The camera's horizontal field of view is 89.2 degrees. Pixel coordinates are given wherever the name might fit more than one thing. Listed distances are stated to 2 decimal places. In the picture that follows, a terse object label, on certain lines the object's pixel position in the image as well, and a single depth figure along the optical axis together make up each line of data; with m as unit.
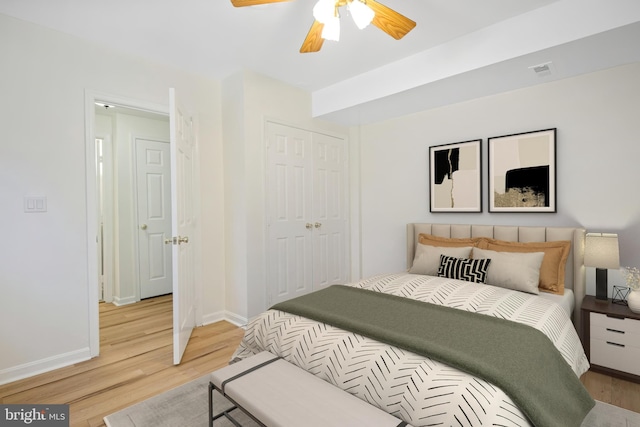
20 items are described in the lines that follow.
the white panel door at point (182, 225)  2.41
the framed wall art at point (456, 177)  3.18
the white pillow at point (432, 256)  2.83
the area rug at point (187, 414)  1.77
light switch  2.30
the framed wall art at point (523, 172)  2.77
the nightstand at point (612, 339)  2.13
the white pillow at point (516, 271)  2.40
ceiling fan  1.70
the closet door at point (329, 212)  3.85
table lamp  2.29
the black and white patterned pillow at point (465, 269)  2.55
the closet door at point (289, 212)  3.38
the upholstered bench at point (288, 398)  1.23
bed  1.23
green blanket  1.28
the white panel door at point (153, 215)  4.12
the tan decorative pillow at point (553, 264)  2.48
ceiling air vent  2.42
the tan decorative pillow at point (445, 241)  2.99
